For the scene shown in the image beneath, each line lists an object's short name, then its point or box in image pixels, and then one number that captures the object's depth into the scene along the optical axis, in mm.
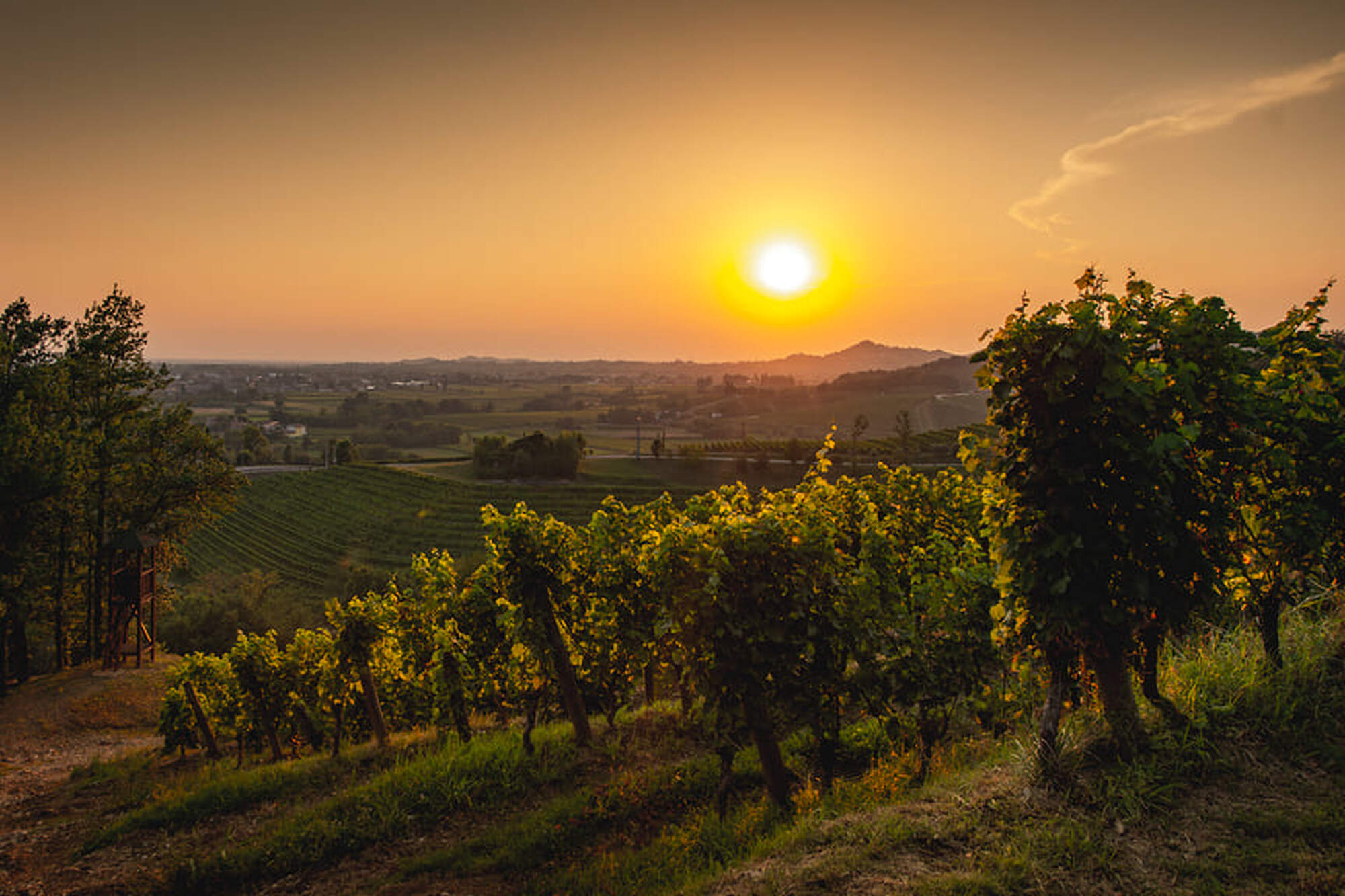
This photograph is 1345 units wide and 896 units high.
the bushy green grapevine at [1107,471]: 5402
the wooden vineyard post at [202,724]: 15031
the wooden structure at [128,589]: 23719
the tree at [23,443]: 20234
